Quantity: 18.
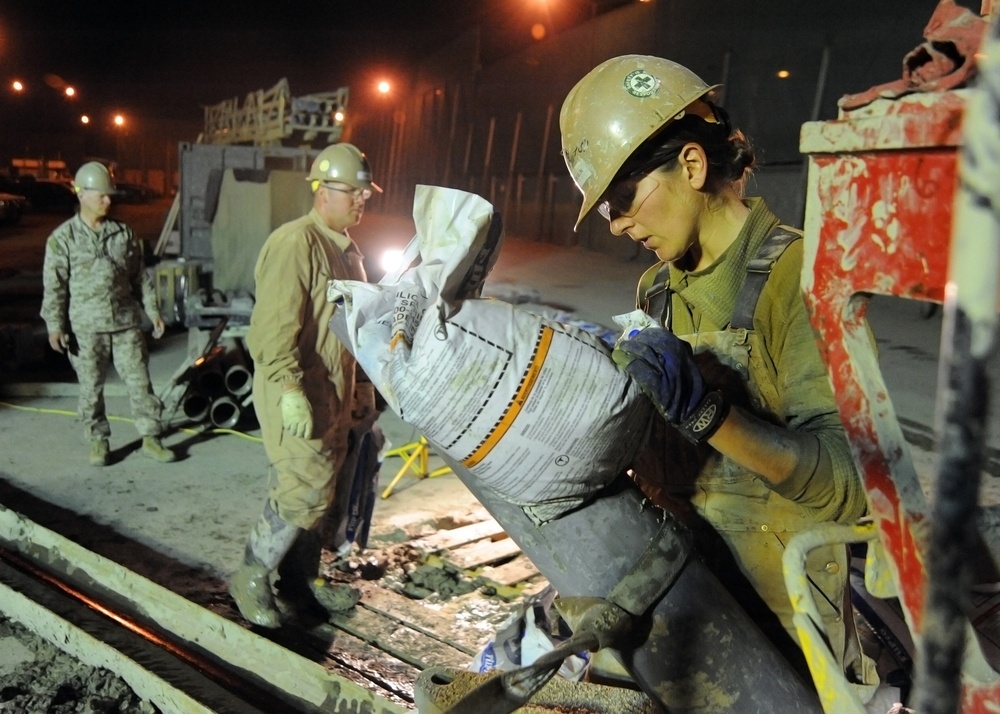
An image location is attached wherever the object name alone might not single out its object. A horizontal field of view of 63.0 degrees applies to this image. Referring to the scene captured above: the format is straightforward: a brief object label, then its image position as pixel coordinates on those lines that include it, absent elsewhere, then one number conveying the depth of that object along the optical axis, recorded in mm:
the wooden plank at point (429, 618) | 3775
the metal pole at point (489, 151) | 20594
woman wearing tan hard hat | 1561
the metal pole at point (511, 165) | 19297
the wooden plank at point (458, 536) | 4711
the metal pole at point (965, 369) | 664
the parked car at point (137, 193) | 28423
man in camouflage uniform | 6035
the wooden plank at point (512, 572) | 4367
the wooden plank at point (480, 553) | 4496
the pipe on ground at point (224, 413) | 6867
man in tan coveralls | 3674
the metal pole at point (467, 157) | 21739
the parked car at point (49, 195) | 27562
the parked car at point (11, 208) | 22234
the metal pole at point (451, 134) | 23000
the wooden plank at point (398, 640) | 3635
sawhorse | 5496
